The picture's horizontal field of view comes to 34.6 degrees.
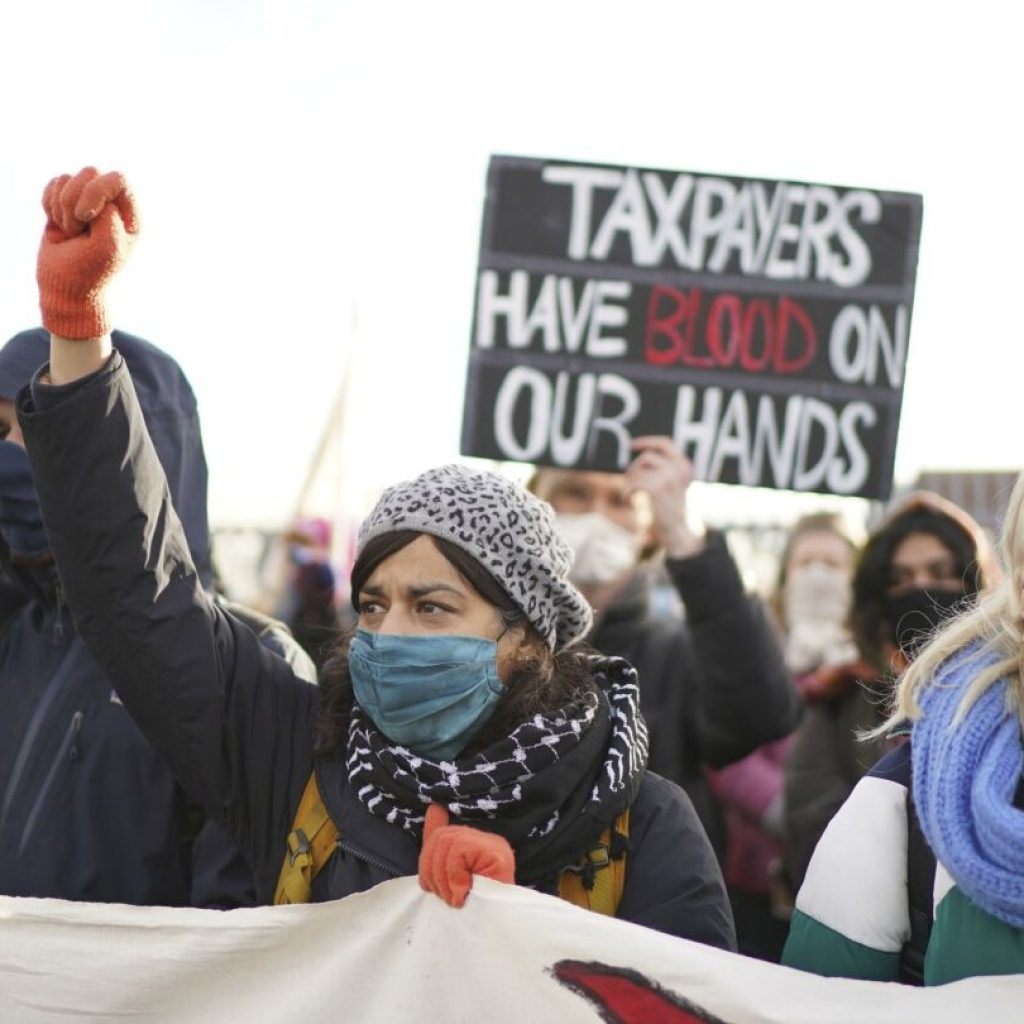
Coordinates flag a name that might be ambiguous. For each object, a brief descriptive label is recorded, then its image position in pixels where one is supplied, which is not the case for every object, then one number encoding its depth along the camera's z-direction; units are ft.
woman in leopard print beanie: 7.26
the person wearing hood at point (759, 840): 14.85
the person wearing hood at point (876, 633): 12.80
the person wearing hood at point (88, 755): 8.52
